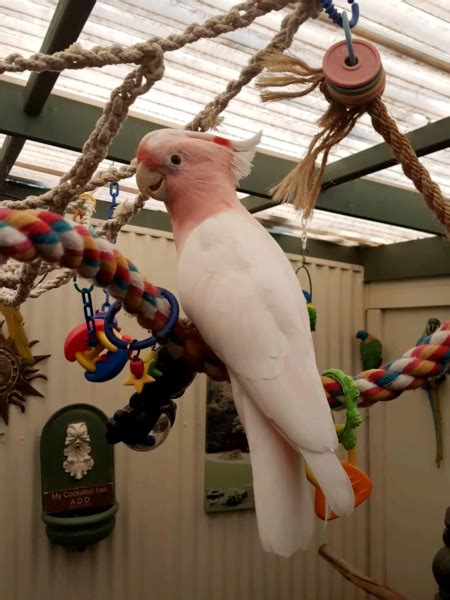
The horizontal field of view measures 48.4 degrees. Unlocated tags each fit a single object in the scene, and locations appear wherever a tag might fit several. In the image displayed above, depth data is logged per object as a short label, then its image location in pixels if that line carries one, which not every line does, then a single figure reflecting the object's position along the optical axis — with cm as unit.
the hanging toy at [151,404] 56
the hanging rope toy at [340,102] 56
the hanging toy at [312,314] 86
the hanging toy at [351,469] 60
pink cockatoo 44
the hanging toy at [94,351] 63
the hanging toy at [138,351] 52
